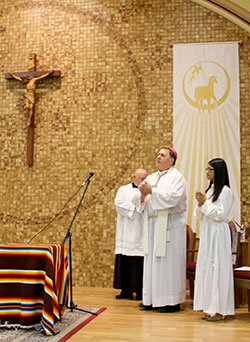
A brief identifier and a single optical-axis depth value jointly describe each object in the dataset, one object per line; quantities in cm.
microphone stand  479
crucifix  726
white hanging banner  686
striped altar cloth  397
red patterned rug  374
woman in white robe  448
